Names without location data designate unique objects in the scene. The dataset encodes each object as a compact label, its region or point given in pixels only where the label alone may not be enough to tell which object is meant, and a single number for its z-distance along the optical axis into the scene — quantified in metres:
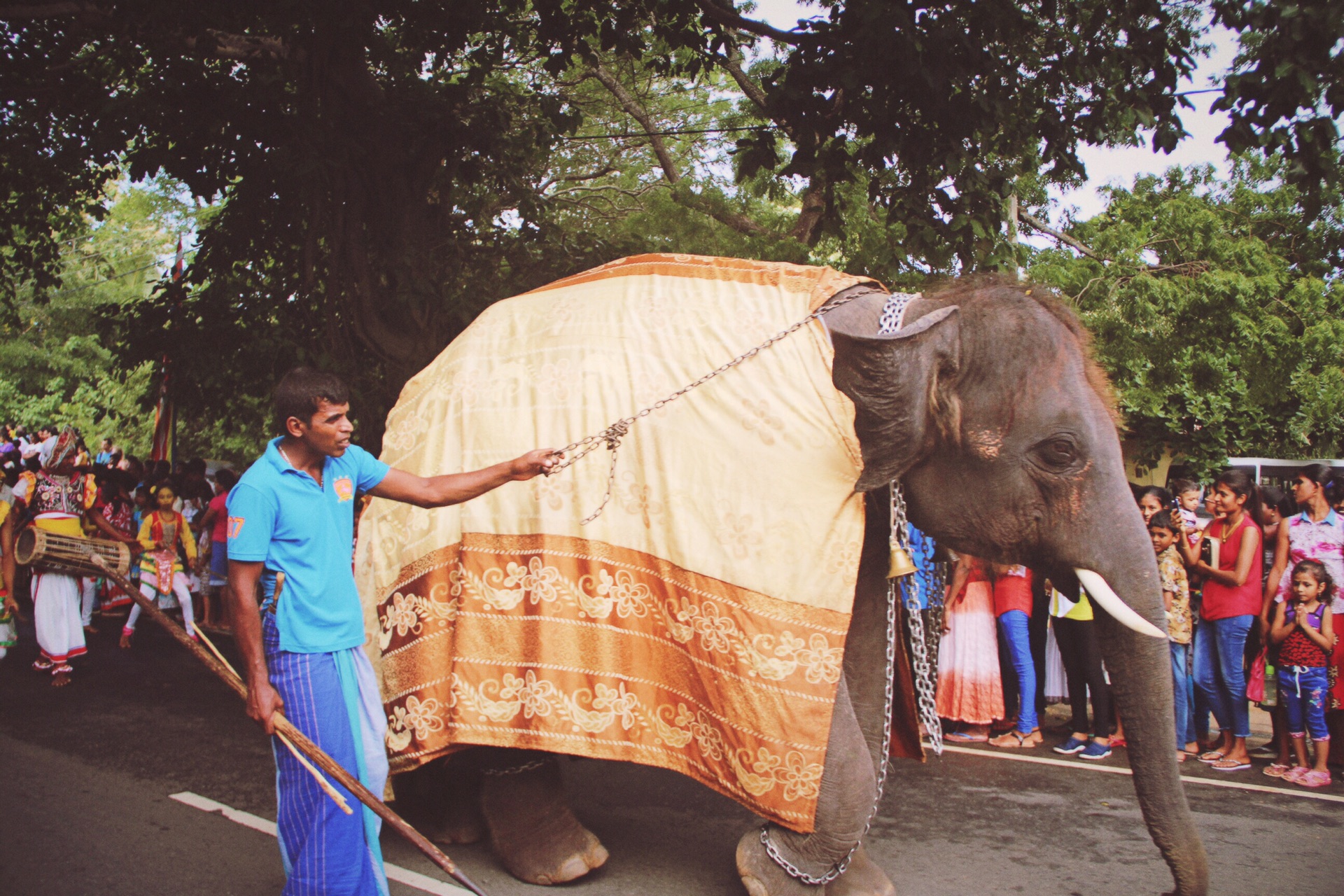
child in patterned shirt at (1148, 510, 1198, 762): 6.28
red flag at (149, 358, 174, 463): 14.36
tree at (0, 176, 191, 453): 27.48
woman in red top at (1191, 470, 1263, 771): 6.10
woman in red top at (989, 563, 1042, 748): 6.50
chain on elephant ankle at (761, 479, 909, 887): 3.39
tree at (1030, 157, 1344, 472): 12.32
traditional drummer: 7.62
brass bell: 3.37
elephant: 3.18
